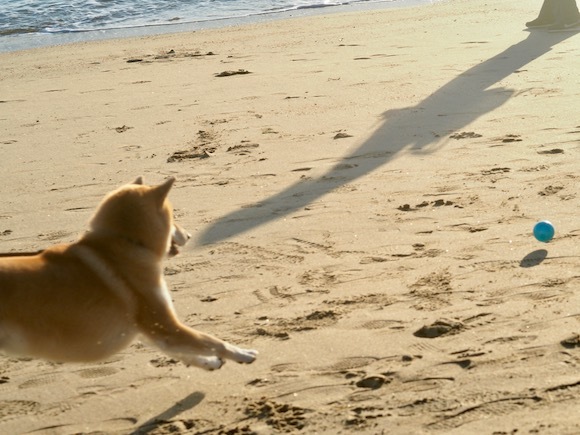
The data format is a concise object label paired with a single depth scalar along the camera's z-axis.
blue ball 5.92
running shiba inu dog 4.08
